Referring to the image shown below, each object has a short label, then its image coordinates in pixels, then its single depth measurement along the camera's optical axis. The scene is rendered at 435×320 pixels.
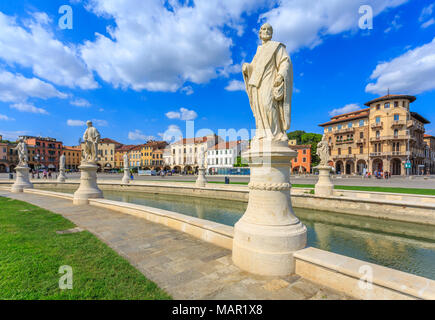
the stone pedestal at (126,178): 23.58
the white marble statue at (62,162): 25.84
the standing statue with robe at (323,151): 13.77
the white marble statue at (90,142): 9.98
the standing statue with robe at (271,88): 3.58
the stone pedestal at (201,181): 18.73
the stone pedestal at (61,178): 24.10
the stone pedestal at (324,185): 12.66
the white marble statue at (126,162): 25.14
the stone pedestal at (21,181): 14.56
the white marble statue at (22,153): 14.99
